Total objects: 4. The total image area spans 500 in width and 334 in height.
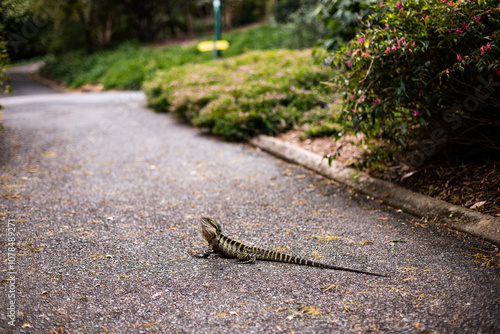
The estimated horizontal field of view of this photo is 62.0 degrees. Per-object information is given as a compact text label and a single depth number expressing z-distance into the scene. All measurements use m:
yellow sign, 14.37
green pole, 12.95
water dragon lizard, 3.39
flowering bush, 3.66
